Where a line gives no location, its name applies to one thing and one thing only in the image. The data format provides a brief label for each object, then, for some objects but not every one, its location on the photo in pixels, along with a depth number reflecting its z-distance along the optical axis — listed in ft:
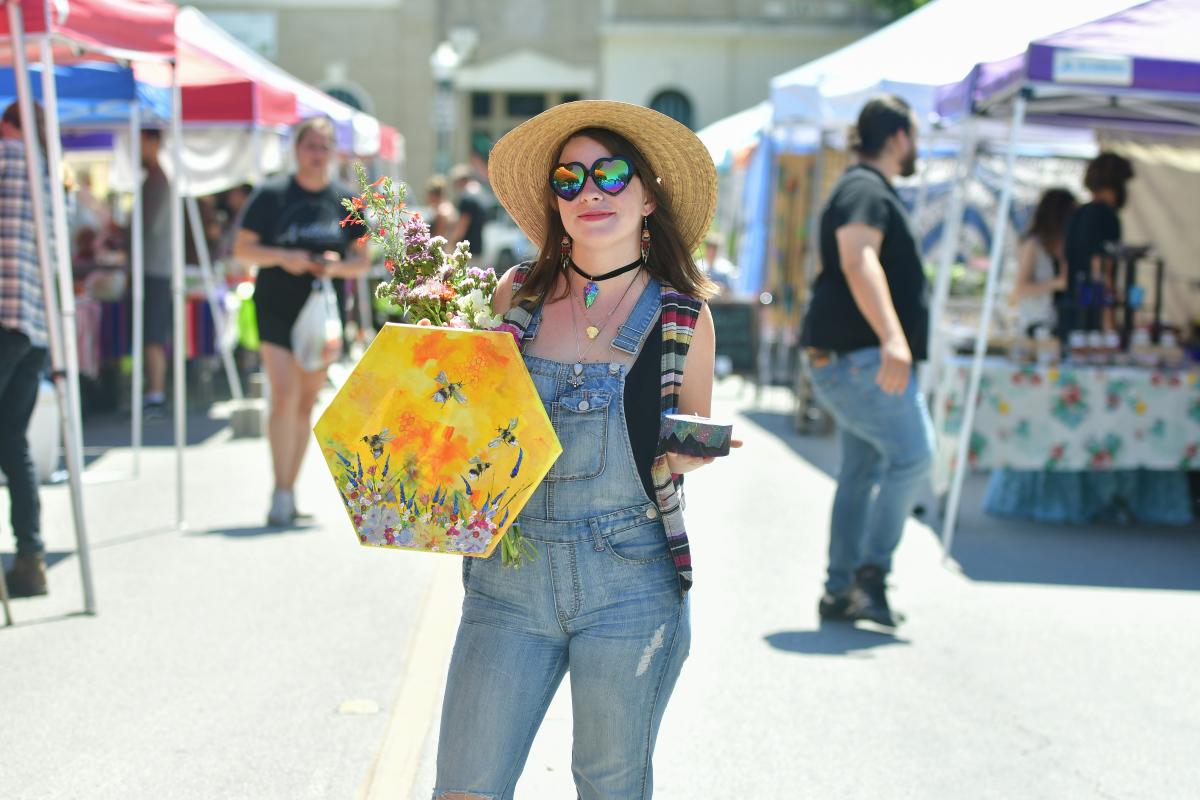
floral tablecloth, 26.48
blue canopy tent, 30.63
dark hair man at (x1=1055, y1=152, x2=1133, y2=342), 28.68
